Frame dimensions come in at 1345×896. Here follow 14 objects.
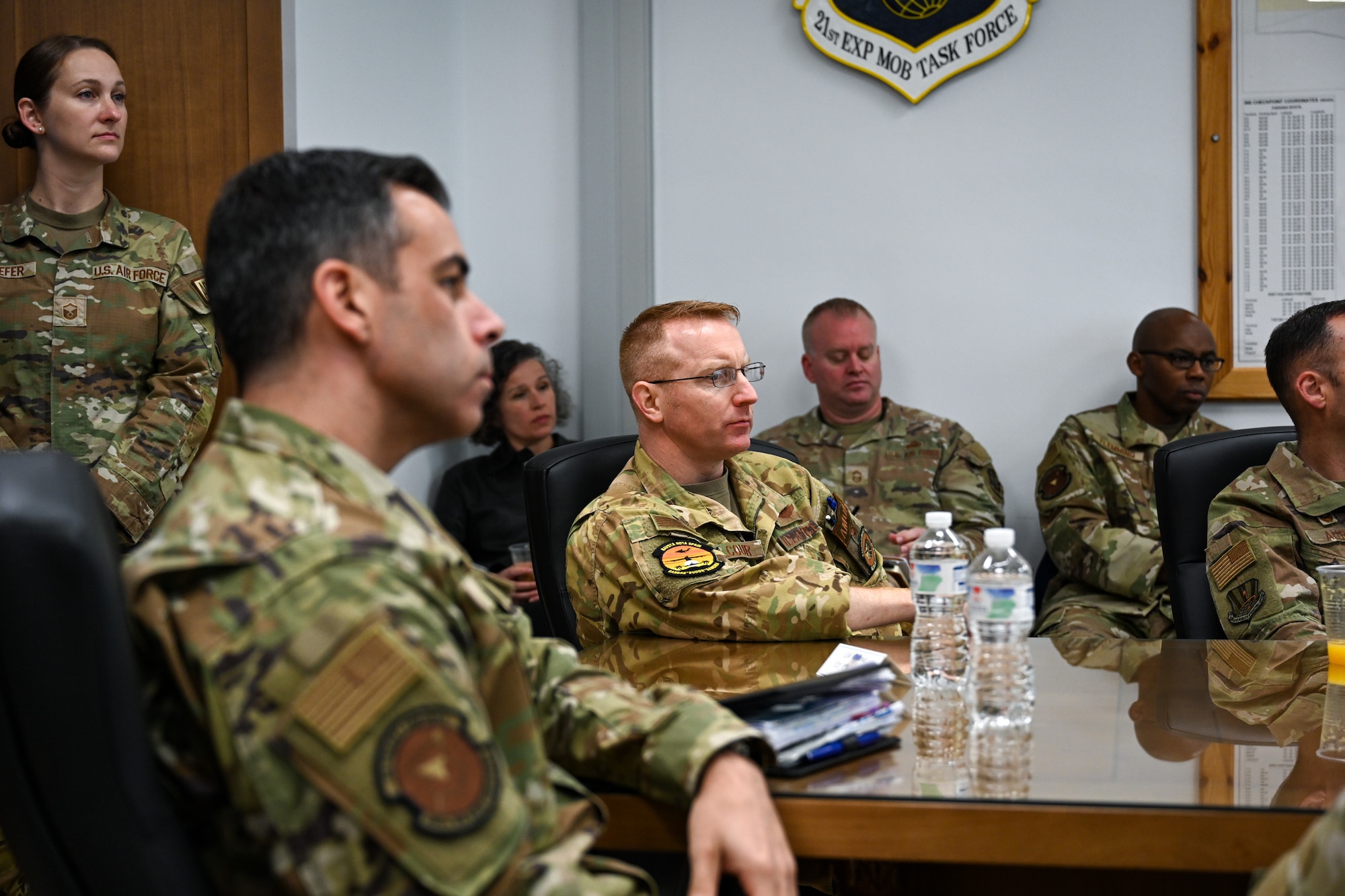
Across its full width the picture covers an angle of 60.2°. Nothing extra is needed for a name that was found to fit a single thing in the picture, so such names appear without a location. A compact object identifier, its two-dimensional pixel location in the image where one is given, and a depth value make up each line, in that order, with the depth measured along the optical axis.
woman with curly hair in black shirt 3.73
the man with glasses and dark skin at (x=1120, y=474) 3.31
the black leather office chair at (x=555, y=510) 2.12
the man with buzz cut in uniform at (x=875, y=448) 3.67
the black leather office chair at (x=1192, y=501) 2.14
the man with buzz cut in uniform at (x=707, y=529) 1.80
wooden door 2.89
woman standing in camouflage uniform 2.66
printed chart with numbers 3.74
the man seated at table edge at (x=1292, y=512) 1.97
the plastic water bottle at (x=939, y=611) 1.43
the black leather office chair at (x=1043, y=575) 3.78
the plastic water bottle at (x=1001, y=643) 1.21
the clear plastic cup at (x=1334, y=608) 1.49
